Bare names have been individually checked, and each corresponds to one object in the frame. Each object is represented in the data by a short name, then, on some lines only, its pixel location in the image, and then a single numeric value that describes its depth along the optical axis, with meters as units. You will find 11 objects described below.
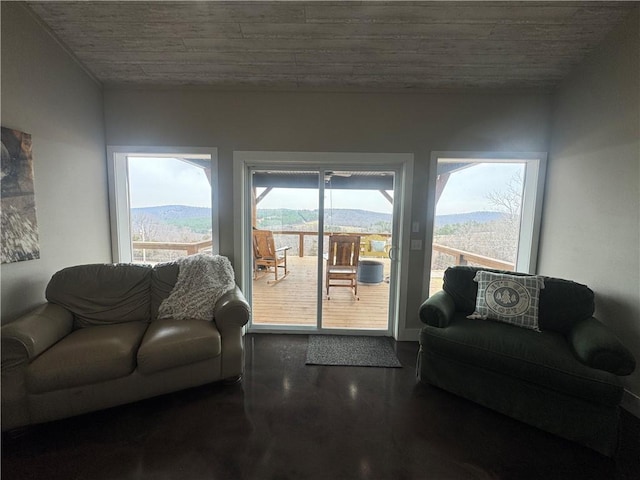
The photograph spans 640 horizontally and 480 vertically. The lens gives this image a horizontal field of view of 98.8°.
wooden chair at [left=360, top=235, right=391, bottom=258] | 3.04
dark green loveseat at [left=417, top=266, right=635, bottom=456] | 1.61
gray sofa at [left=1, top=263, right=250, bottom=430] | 1.64
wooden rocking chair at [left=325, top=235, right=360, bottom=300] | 3.03
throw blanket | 2.26
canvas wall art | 1.91
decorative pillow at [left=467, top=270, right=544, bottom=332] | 2.13
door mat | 2.53
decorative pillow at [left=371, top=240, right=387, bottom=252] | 3.04
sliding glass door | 2.96
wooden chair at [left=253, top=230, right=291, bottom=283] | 3.09
